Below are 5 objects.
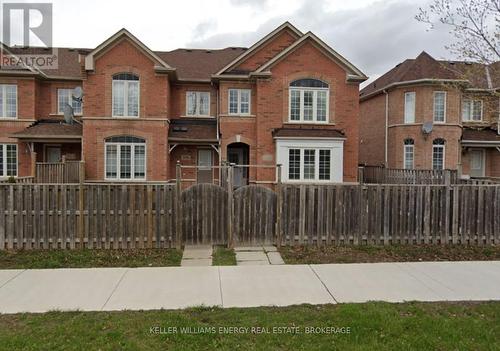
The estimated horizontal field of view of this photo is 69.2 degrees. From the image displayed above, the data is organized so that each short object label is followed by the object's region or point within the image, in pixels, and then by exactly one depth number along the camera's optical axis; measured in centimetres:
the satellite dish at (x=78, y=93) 1867
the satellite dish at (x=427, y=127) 2195
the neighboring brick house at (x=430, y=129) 2236
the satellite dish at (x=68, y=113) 1922
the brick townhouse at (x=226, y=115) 1814
